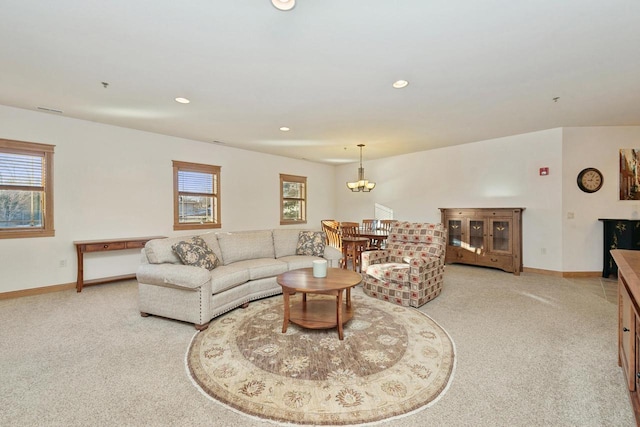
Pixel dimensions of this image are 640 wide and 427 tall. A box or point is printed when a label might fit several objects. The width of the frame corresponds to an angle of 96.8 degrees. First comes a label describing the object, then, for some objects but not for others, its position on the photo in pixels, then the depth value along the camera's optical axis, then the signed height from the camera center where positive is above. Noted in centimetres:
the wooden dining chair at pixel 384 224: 587 -27
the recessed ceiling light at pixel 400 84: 299 +137
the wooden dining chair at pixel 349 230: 558 -36
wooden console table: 410 -49
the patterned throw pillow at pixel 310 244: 444 -50
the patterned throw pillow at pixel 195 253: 319 -47
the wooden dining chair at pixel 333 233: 554 -43
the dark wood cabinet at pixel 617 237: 438 -42
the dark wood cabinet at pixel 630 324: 144 -68
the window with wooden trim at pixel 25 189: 385 +35
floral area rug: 170 -115
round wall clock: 473 +52
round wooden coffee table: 260 -88
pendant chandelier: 600 +59
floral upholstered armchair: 344 -70
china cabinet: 501 -48
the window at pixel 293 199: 726 +35
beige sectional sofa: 286 -71
